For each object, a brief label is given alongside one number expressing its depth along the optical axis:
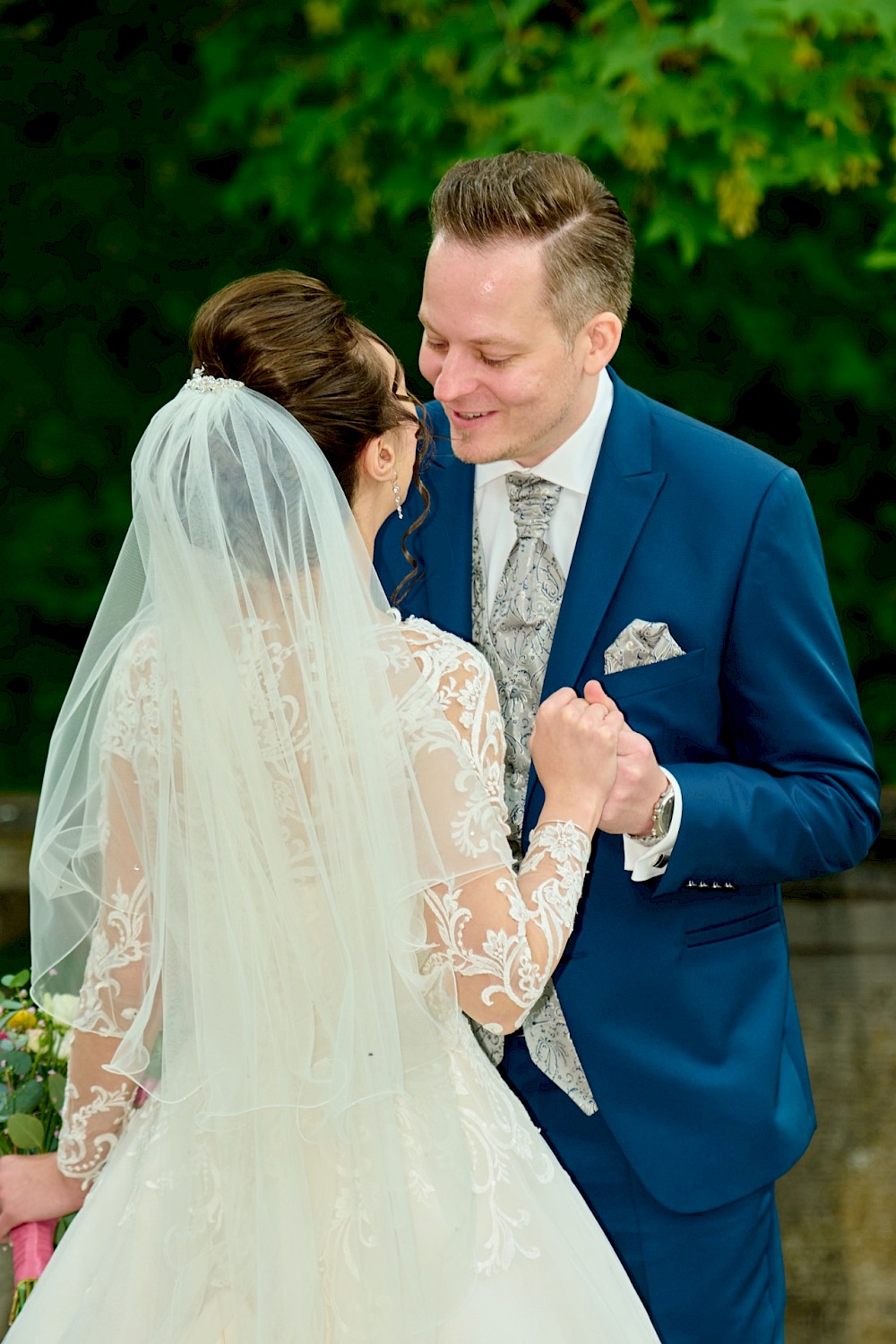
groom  4.31
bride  4.07
